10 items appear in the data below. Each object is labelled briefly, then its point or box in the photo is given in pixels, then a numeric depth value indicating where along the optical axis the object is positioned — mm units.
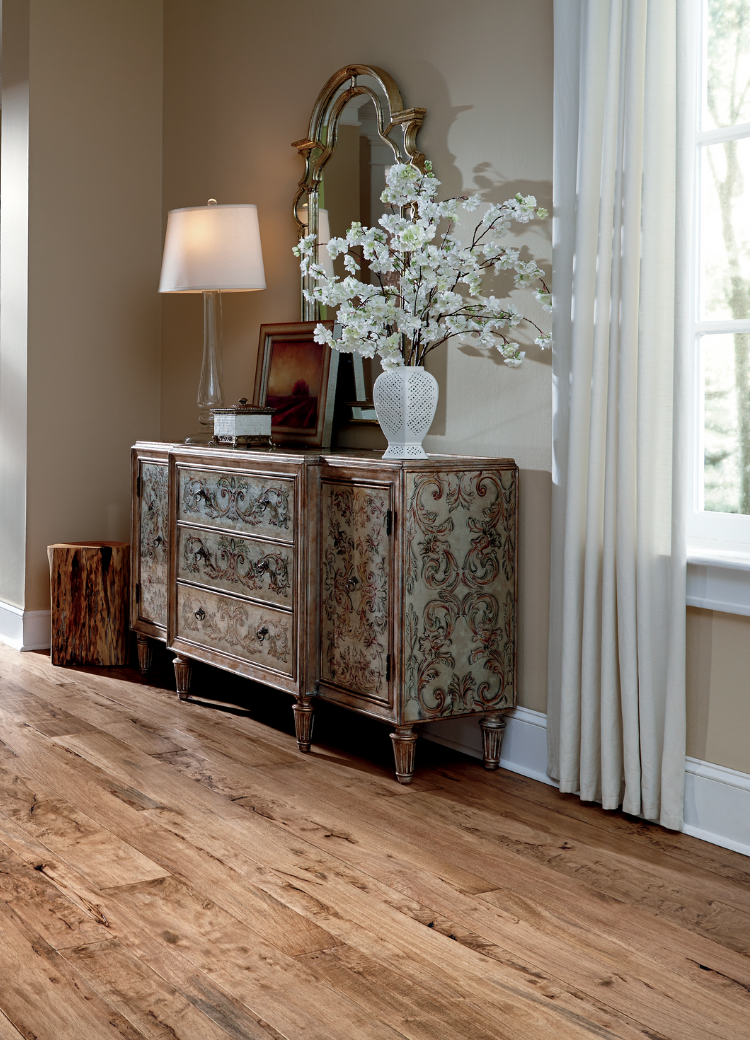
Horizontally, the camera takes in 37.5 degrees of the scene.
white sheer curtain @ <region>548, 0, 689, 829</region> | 2471
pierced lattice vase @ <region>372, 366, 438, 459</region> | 2895
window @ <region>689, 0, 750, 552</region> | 2508
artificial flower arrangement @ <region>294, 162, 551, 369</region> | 2838
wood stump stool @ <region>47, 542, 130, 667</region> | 4207
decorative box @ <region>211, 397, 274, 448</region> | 3508
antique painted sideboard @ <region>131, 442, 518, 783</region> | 2787
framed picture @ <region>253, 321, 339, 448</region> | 3586
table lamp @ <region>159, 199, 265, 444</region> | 3762
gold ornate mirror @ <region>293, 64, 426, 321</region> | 3340
